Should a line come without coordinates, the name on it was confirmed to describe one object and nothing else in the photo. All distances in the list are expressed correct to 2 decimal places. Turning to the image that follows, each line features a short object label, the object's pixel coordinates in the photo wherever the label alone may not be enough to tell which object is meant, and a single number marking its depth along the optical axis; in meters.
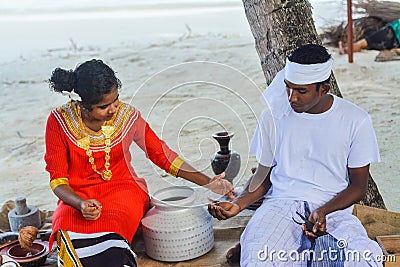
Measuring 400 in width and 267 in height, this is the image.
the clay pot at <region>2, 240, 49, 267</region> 2.68
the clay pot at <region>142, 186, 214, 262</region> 2.64
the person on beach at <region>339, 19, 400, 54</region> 7.79
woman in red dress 2.47
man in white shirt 2.34
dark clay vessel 3.13
